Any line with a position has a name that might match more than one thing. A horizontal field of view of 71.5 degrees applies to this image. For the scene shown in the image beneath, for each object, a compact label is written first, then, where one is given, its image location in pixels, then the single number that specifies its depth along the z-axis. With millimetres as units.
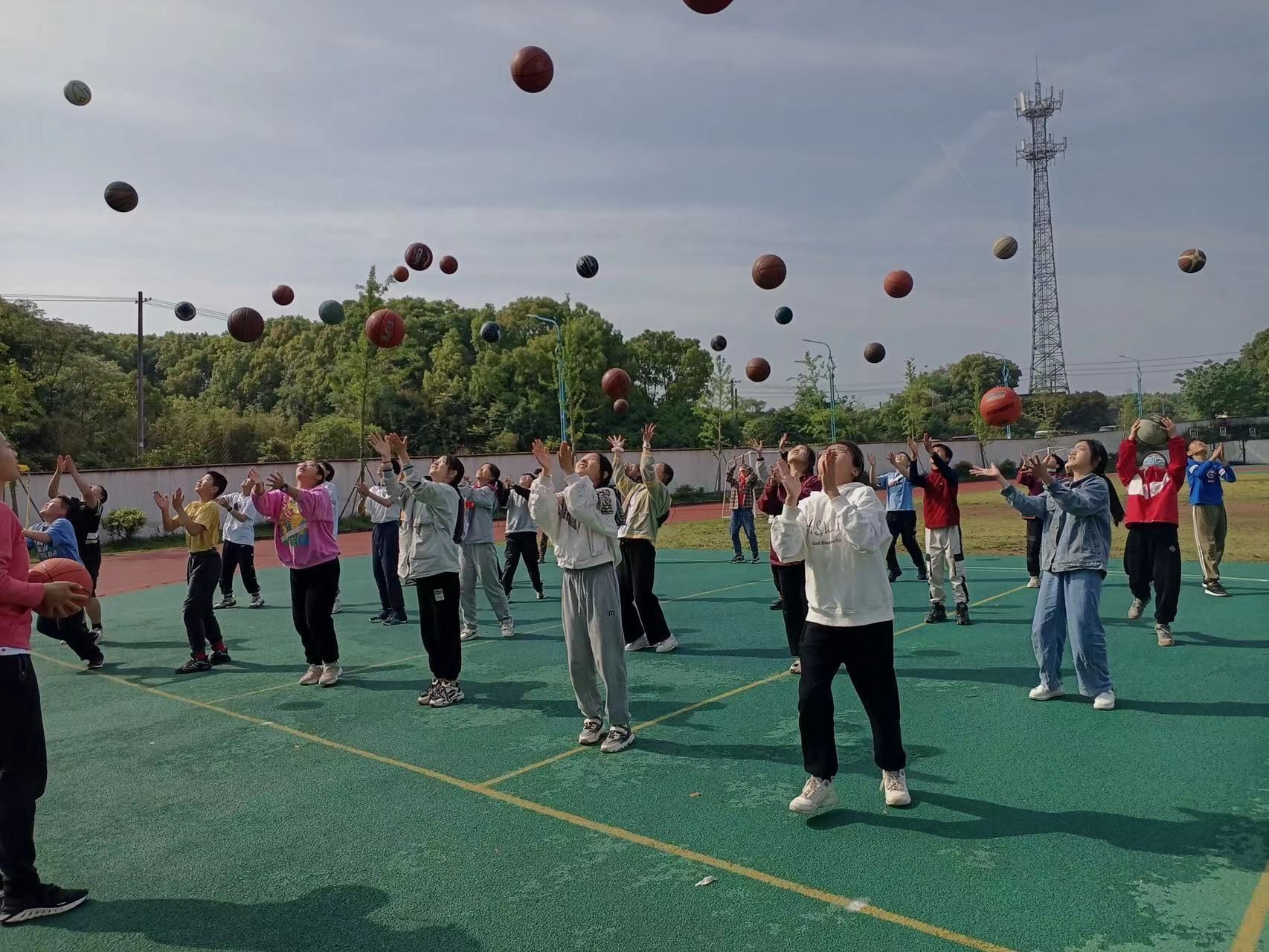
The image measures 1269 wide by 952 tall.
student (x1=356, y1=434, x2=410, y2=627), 11955
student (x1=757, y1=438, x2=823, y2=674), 7305
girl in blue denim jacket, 6738
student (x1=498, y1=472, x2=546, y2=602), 12969
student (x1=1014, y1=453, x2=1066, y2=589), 12492
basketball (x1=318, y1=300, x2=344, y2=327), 16375
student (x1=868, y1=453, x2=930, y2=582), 12930
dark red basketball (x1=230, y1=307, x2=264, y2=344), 13039
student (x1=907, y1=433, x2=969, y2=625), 10156
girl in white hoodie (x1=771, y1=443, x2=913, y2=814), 4977
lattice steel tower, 82625
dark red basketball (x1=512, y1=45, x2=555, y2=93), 8867
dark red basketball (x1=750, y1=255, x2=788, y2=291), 12383
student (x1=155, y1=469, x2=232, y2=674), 9281
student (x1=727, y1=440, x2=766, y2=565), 16641
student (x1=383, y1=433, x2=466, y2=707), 7609
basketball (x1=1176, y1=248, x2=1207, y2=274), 13312
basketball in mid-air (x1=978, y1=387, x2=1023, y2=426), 8977
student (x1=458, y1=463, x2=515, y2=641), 10844
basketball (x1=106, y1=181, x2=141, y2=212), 12672
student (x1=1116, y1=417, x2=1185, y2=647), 8836
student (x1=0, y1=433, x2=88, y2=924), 4117
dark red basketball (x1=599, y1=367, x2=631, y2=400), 13355
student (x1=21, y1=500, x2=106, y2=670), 9008
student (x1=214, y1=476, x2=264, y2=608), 13270
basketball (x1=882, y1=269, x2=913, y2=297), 13305
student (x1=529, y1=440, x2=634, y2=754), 6328
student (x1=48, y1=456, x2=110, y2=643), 9623
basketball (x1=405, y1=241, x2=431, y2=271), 15977
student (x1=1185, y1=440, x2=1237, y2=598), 11484
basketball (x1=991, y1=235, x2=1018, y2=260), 13859
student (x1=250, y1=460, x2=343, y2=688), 8227
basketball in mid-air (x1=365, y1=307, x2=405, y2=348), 11383
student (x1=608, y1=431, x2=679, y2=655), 9539
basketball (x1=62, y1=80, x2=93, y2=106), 11953
